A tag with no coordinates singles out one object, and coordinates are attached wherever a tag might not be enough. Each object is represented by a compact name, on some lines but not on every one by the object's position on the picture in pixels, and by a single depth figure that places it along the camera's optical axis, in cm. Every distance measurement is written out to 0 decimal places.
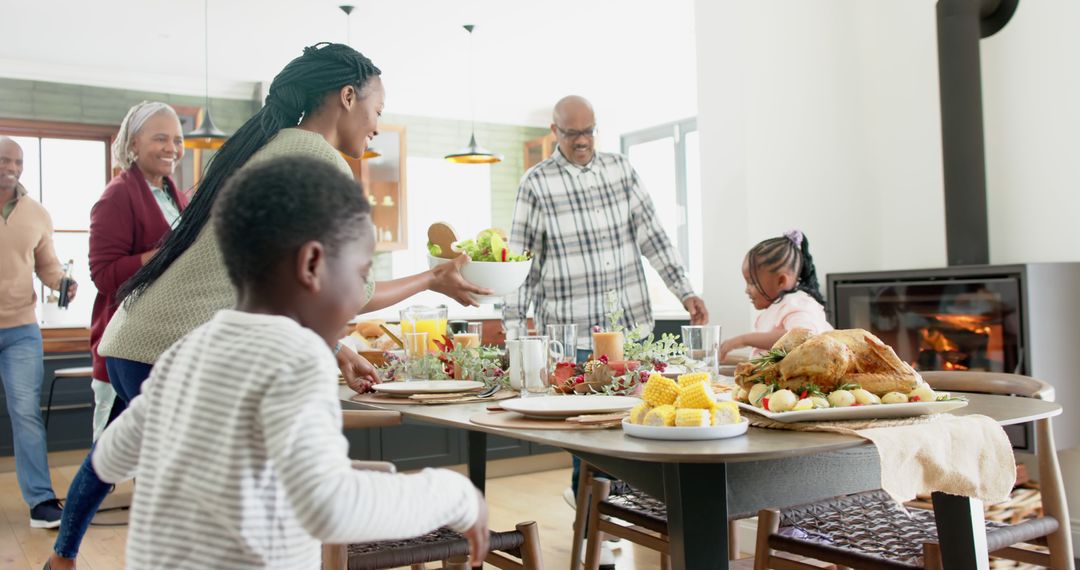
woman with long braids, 164
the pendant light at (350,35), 571
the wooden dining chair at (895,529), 160
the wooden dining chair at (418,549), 160
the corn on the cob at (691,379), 130
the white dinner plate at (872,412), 131
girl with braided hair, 272
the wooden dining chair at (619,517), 193
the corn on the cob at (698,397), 126
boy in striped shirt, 80
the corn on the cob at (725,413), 124
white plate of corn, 120
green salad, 215
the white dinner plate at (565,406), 146
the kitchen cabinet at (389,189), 800
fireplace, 309
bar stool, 475
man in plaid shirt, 318
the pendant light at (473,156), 670
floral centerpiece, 178
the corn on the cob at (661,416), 124
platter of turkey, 133
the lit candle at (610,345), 195
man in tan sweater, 373
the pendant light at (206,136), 596
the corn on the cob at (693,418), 121
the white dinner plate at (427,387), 186
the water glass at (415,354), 218
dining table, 112
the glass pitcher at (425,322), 227
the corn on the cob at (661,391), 132
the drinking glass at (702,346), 180
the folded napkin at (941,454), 119
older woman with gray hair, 250
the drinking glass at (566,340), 199
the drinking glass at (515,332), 216
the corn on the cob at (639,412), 129
